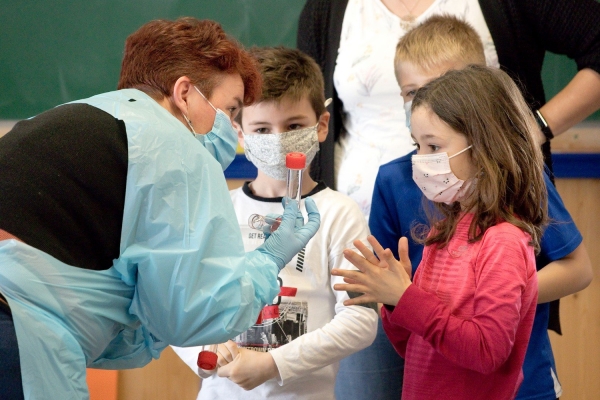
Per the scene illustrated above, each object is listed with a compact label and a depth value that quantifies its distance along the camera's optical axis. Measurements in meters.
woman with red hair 2.70
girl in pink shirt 2.82
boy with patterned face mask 3.03
